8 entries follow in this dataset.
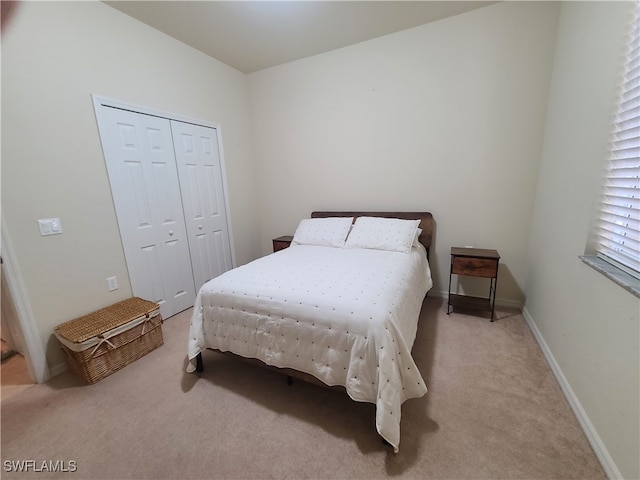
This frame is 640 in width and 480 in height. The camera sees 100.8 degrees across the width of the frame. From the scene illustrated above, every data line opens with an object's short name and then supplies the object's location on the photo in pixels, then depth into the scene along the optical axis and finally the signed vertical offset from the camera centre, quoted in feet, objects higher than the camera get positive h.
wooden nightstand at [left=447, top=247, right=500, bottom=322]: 7.50 -2.45
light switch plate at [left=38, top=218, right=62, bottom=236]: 5.87 -0.59
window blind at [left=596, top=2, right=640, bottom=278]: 3.91 -0.03
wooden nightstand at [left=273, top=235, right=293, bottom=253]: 10.65 -2.14
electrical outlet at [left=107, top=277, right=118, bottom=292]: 7.16 -2.33
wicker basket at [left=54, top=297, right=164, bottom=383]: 5.72 -3.19
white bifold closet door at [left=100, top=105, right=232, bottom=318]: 7.27 -0.23
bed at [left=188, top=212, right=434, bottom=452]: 4.13 -2.36
